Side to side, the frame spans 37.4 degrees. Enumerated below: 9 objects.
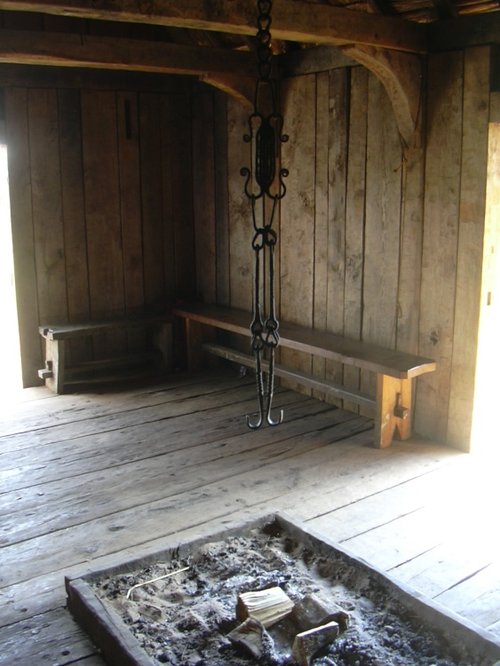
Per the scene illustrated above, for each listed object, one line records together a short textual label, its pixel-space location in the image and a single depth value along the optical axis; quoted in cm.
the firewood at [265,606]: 241
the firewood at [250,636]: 227
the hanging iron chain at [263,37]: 268
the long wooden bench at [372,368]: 412
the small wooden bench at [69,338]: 519
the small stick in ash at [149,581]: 258
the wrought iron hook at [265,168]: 273
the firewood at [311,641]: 223
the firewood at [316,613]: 235
